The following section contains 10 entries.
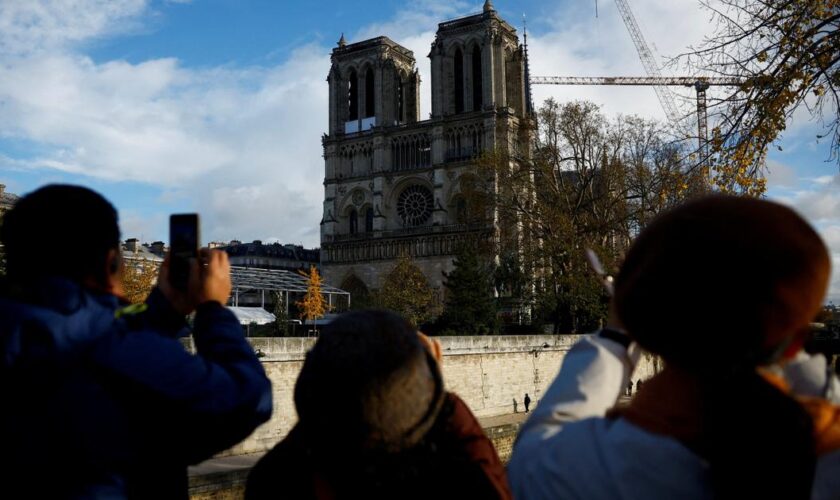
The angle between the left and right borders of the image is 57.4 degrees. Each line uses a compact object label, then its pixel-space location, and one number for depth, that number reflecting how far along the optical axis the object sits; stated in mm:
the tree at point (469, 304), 32000
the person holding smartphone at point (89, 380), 1611
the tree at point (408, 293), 40156
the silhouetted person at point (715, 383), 1216
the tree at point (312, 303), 43594
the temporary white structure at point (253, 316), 35766
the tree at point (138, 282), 29922
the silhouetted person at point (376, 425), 1684
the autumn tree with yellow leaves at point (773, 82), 6676
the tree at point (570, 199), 28250
